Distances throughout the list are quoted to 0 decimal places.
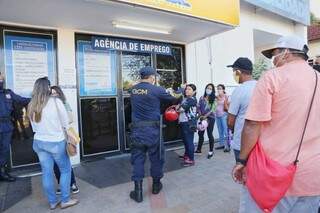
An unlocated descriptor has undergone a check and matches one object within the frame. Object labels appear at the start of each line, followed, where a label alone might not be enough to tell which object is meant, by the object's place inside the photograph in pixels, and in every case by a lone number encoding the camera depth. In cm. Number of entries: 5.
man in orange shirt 157
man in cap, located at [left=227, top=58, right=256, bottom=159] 257
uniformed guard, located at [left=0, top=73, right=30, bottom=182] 394
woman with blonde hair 317
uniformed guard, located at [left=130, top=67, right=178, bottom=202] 350
